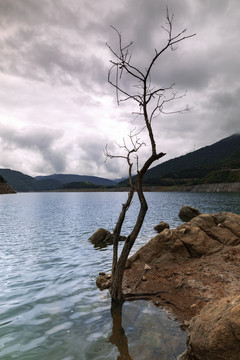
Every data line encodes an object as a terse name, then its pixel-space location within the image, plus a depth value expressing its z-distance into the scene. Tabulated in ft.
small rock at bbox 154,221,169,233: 94.02
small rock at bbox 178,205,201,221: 131.43
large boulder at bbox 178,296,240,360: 14.28
